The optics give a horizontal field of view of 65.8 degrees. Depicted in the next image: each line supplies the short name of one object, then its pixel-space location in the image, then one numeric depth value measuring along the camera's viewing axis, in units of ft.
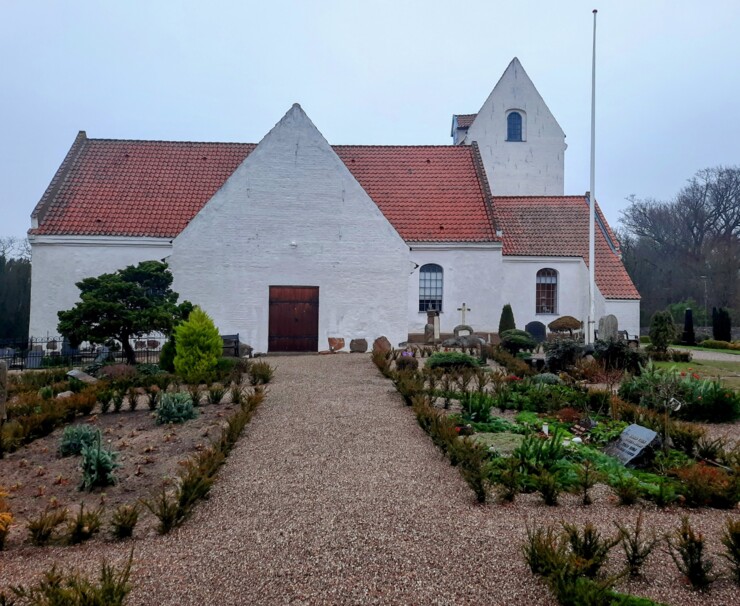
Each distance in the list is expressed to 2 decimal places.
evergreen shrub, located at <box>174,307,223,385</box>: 35.40
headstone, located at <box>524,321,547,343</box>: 74.38
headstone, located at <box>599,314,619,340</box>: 54.03
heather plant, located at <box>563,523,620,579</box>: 11.85
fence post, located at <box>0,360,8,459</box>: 24.39
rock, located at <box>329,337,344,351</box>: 58.39
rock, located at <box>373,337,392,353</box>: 51.47
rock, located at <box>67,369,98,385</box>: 37.45
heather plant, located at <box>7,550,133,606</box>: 10.27
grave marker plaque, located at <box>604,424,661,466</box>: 20.61
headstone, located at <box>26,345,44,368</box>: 53.98
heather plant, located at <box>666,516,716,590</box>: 11.88
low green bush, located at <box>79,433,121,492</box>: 19.19
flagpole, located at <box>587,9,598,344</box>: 57.57
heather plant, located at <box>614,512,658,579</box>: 12.37
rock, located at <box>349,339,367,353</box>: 57.63
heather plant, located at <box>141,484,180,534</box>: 14.97
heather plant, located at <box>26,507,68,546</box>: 14.60
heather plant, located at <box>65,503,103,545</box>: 14.65
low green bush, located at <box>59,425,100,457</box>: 22.58
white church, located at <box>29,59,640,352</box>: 58.18
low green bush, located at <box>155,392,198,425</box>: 26.76
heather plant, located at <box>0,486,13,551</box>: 14.47
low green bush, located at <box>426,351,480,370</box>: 41.78
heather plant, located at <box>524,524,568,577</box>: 11.71
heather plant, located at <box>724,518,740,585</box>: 12.15
